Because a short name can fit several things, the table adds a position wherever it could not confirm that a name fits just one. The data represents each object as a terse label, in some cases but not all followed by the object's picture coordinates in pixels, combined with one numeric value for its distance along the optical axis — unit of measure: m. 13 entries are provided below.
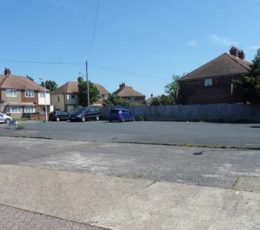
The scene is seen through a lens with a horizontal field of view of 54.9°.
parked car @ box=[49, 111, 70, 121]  31.92
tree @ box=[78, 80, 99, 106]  49.91
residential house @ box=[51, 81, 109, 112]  51.90
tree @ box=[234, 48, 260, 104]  24.29
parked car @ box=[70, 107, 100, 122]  28.62
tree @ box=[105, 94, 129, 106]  46.60
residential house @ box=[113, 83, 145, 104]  61.63
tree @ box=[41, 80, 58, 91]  76.59
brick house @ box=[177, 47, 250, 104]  29.53
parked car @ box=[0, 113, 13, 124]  29.50
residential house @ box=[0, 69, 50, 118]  41.30
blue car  26.96
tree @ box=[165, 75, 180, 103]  53.97
